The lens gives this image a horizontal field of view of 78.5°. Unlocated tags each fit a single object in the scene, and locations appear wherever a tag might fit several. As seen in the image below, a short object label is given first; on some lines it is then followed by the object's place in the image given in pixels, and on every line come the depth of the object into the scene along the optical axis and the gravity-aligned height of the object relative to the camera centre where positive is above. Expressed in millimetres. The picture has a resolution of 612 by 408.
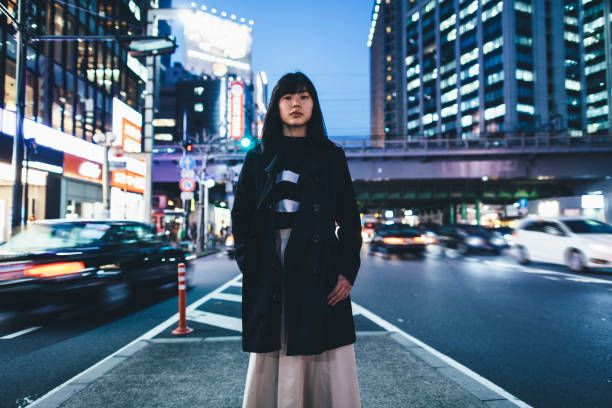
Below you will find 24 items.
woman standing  1704 -265
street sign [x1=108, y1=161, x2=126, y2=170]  12555 +1727
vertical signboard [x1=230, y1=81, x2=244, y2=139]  40062 +11070
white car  9656 -741
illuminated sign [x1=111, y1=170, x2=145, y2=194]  20141 +2056
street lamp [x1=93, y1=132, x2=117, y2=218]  12686 +2204
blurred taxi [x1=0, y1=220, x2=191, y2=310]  4629 -673
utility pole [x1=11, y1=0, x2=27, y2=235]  9977 +2267
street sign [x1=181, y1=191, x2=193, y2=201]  16703 +949
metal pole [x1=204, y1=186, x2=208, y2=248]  22625 +639
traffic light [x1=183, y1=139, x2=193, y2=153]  15836 +2979
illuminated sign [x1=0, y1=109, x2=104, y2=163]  15238 +3747
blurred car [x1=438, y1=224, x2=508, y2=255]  17647 -1151
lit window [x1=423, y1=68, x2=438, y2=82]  93575 +35676
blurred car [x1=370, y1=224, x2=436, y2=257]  16516 -1142
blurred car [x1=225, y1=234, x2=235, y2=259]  16859 -1397
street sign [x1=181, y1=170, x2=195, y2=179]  17048 +1926
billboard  86750 +40343
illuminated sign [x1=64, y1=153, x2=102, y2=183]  18906 +2577
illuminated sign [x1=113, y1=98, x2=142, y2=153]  20372 +5284
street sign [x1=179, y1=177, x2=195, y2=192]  16688 +1437
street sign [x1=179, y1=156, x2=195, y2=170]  17169 +2462
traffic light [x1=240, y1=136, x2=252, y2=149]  14047 +2831
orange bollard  4861 -1271
